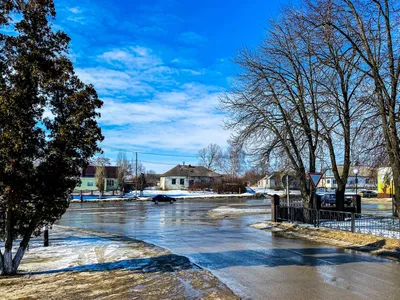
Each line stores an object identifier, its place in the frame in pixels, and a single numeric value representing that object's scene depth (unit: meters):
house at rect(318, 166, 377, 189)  92.98
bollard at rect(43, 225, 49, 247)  14.10
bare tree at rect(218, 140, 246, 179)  98.28
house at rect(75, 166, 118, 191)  85.75
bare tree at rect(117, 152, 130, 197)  69.31
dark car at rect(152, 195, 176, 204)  53.56
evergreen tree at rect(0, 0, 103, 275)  8.52
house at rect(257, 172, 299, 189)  104.44
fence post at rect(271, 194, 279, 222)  21.98
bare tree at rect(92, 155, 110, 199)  65.29
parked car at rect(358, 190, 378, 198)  65.56
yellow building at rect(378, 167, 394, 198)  58.69
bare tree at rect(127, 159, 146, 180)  108.90
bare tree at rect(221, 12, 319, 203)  20.95
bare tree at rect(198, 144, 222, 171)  121.31
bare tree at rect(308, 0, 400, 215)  14.87
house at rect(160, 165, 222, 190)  93.75
